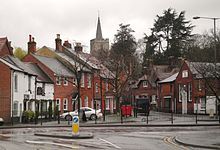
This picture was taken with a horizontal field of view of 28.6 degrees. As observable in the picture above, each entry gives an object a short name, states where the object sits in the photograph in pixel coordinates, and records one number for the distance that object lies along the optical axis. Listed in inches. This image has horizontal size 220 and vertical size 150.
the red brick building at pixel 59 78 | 2379.4
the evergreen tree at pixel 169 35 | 3668.8
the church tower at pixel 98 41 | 5634.8
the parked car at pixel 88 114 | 2048.5
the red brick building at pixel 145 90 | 3597.4
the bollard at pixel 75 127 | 1037.0
